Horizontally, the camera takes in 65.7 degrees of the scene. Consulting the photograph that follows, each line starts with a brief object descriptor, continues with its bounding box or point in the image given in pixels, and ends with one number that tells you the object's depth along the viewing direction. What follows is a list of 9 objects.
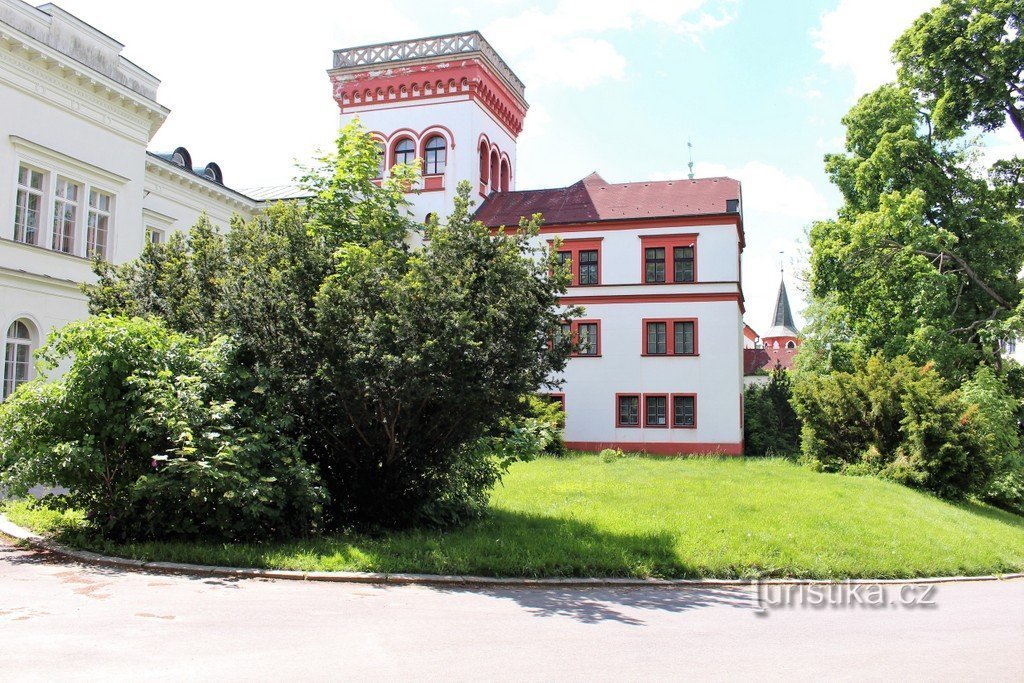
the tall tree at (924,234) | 26.97
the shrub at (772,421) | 34.84
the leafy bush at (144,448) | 10.20
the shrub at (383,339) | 10.83
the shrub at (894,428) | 23.09
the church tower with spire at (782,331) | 93.68
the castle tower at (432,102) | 37.28
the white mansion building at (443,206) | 20.41
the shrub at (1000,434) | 23.94
